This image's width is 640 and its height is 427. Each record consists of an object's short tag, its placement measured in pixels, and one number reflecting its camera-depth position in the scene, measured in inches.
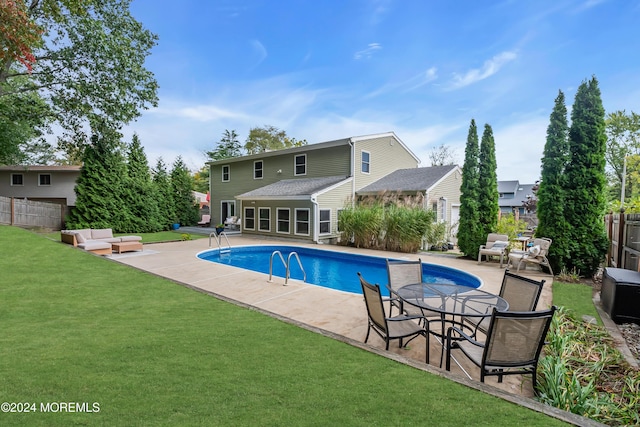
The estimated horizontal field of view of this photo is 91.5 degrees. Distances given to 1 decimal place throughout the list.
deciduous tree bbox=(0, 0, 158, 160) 568.1
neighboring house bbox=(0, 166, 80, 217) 938.7
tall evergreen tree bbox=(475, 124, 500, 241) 438.6
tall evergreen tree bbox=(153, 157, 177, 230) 823.7
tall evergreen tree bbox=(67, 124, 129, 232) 680.4
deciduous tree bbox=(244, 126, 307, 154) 1494.8
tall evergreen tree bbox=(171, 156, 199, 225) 876.6
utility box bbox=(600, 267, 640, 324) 194.2
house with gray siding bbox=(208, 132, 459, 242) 600.4
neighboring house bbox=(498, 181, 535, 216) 1611.6
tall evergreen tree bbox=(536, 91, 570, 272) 340.8
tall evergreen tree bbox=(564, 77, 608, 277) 326.0
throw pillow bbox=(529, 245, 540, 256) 340.6
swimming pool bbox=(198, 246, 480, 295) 352.8
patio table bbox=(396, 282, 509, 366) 142.9
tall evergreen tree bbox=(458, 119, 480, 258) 441.4
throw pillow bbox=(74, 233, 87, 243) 434.6
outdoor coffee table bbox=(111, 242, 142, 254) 430.0
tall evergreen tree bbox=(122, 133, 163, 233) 749.9
